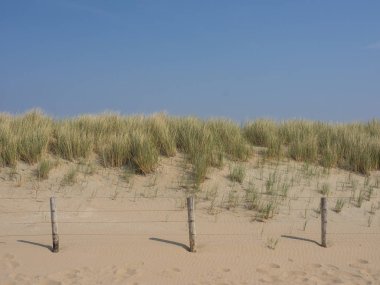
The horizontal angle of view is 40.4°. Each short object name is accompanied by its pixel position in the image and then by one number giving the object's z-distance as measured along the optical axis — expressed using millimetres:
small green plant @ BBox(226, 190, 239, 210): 10375
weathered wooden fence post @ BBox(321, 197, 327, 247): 8578
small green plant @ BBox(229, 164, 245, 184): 11375
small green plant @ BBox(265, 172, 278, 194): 10984
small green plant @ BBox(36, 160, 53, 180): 11000
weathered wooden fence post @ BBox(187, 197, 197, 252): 8211
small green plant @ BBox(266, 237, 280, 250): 8664
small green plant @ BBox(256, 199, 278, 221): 9953
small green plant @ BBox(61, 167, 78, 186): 10930
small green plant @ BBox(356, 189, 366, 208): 10781
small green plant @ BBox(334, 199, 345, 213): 10491
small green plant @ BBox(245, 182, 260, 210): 10352
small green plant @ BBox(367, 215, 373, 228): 10031
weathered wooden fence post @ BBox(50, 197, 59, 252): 8102
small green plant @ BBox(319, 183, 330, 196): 11219
